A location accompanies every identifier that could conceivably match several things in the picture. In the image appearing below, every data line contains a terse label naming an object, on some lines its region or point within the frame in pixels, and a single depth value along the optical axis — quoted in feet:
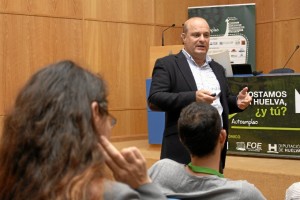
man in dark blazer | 9.68
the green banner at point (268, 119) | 16.35
